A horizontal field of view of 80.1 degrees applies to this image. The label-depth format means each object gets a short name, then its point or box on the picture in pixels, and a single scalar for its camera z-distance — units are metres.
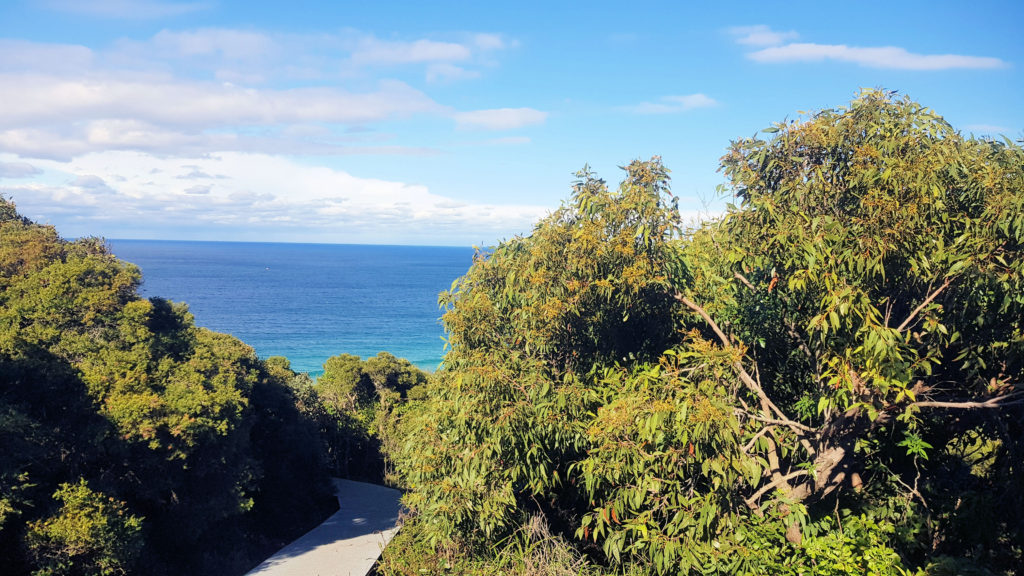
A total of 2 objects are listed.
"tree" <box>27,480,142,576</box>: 9.97
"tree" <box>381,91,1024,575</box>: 5.54
